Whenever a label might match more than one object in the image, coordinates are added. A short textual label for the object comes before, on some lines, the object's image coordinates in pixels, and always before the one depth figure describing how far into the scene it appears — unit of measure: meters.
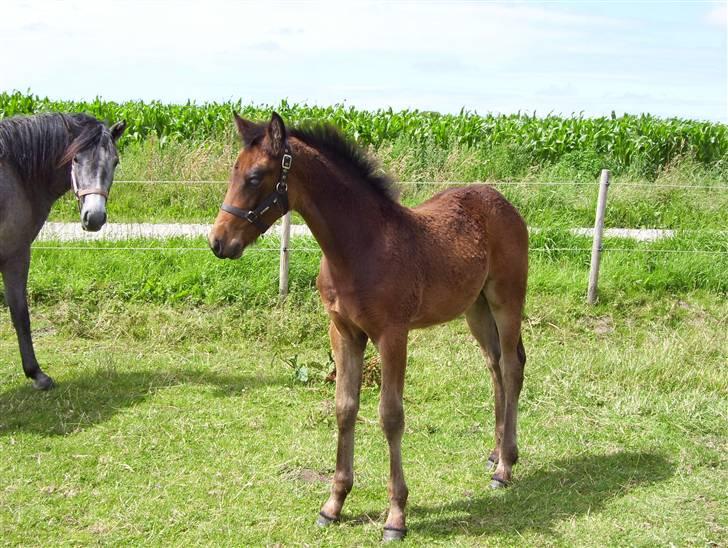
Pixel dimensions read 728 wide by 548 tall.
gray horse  6.62
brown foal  4.41
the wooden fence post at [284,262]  9.49
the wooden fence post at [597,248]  9.85
